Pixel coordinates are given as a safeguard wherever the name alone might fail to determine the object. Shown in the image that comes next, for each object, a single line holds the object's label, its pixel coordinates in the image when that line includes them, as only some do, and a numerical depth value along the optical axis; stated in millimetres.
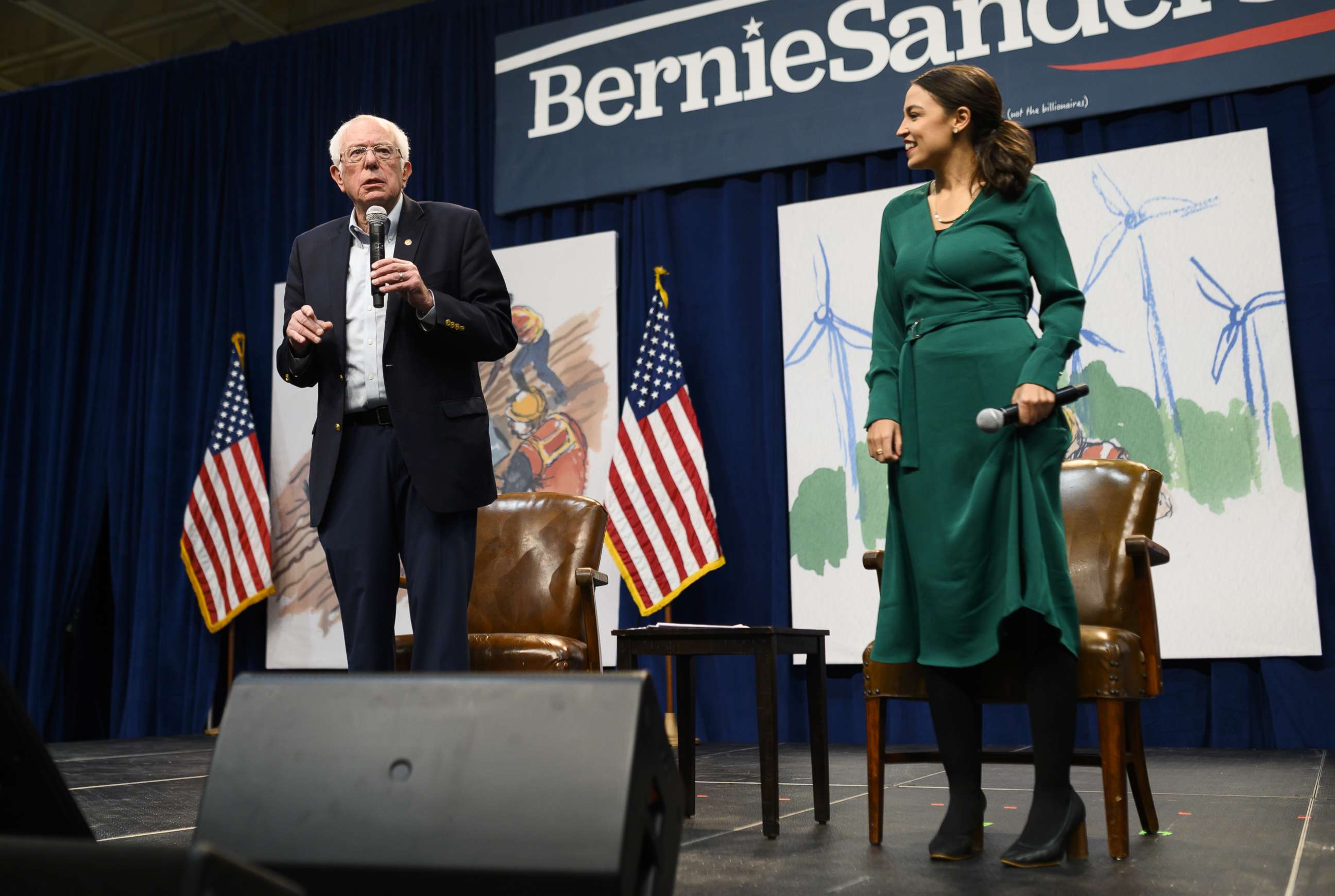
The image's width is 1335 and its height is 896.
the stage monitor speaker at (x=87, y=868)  812
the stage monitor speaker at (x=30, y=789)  1077
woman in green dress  1893
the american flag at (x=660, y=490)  4707
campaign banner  4422
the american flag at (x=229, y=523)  5566
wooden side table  2373
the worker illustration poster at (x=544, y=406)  5164
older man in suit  2064
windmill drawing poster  4113
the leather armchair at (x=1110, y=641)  1994
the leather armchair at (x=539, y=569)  3045
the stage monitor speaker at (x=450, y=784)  998
